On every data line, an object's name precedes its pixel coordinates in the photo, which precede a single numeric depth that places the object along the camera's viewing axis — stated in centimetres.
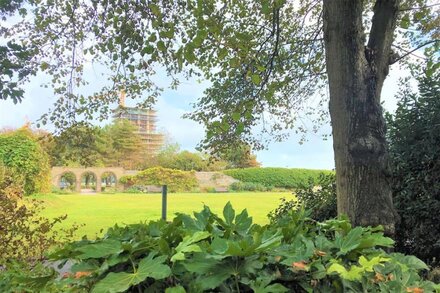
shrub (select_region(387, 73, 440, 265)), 358
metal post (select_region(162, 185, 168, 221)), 587
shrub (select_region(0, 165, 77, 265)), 329
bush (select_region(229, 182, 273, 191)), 2155
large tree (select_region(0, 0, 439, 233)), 231
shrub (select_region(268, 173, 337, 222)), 429
